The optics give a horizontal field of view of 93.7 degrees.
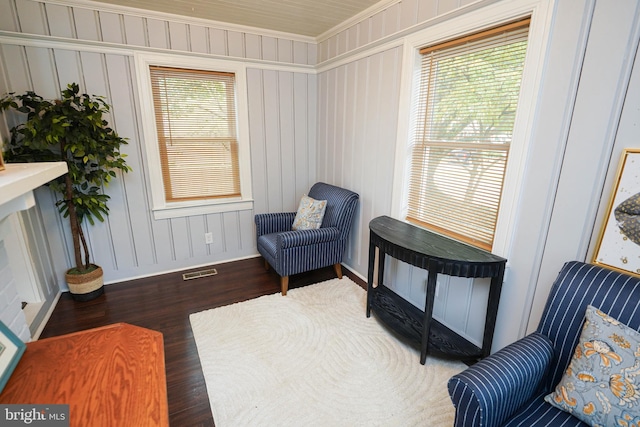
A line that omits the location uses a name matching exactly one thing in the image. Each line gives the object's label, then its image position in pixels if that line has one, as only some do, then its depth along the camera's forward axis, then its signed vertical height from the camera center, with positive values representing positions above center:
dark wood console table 1.78 -0.79
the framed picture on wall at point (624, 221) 1.31 -0.35
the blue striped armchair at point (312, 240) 2.76 -0.96
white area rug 1.66 -1.47
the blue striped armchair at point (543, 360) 1.13 -0.88
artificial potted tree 2.26 -0.12
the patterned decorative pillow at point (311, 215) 3.08 -0.77
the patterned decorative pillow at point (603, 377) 1.02 -0.83
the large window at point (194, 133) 2.96 +0.04
